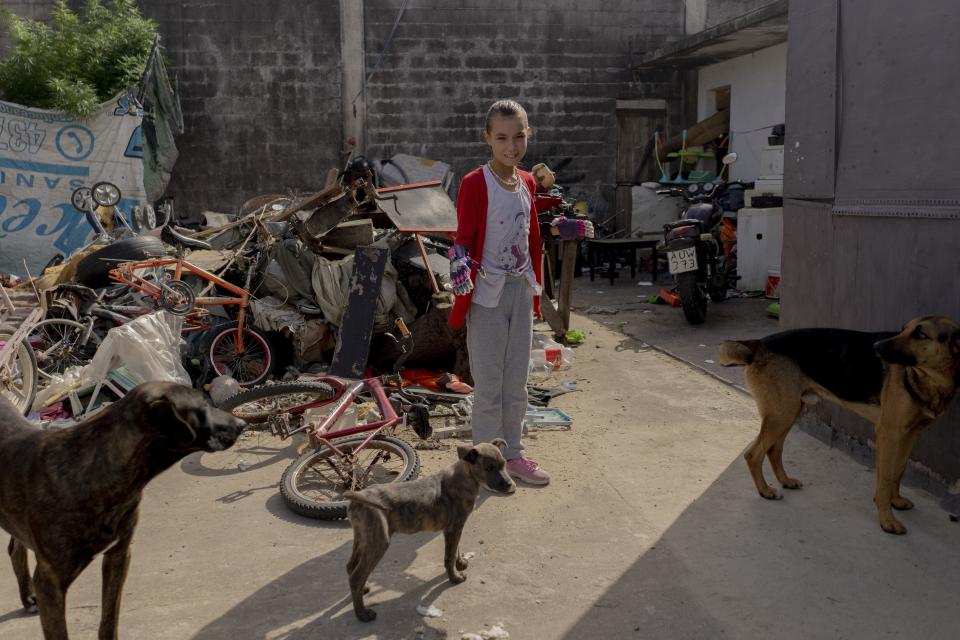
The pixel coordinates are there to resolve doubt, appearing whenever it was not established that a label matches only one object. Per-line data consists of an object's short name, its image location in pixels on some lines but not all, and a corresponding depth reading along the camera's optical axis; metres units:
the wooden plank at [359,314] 6.07
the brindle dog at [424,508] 3.07
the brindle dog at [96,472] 2.48
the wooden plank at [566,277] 8.05
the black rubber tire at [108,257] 7.20
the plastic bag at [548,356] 6.84
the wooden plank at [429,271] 6.42
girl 4.00
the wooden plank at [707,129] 14.06
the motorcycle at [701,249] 8.58
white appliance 9.96
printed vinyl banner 12.23
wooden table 12.20
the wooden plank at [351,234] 6.86
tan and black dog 3.51
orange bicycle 6.32
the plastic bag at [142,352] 5.67
